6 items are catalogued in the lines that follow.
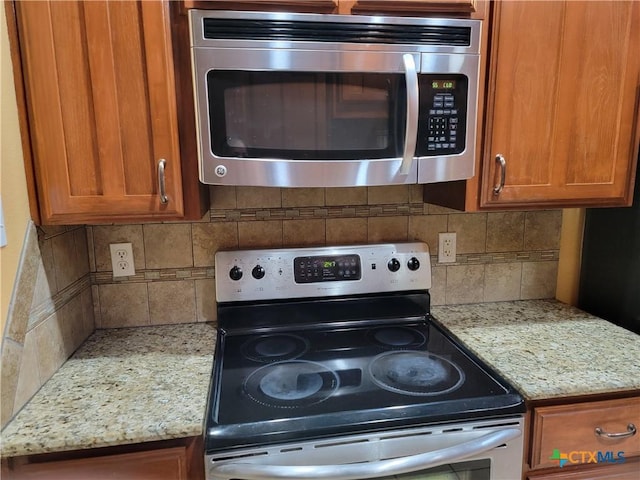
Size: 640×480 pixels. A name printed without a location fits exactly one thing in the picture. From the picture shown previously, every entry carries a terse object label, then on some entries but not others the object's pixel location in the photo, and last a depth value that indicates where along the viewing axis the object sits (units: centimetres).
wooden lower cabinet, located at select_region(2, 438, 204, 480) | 93
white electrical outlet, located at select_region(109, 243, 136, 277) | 143
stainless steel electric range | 96
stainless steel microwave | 104
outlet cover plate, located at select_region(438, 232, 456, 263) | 160
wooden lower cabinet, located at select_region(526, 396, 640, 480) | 109
